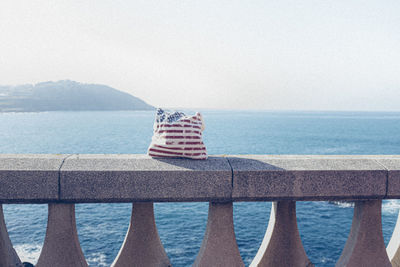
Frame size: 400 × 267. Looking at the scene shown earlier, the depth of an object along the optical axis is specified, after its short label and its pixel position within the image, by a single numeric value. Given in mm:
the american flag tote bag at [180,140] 3381
